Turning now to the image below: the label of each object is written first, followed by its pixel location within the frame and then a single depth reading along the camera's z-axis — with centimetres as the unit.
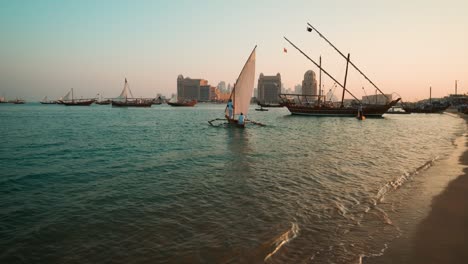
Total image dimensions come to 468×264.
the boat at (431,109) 10482
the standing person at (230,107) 3638
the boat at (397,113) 9794
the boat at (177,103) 16612
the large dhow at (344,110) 7212
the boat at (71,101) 16038
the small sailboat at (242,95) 3356
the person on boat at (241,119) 3535
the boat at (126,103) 14038
